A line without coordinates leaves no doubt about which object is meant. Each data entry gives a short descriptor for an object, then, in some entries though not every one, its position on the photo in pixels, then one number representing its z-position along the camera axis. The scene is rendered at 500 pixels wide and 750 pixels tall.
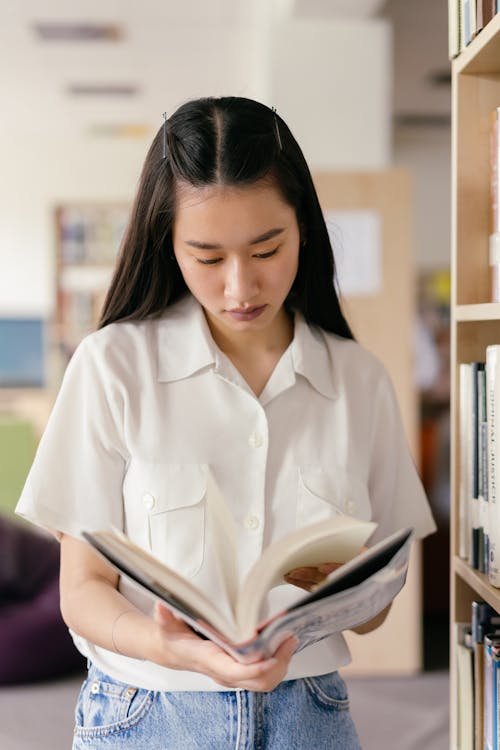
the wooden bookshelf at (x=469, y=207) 1.92
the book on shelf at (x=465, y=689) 1.90
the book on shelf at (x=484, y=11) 1.81
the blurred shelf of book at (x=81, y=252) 7.10
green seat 6.80
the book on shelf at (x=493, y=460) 1.77
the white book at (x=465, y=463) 1.88
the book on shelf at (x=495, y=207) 1.86
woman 1.71
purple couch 3.95
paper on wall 4.18
